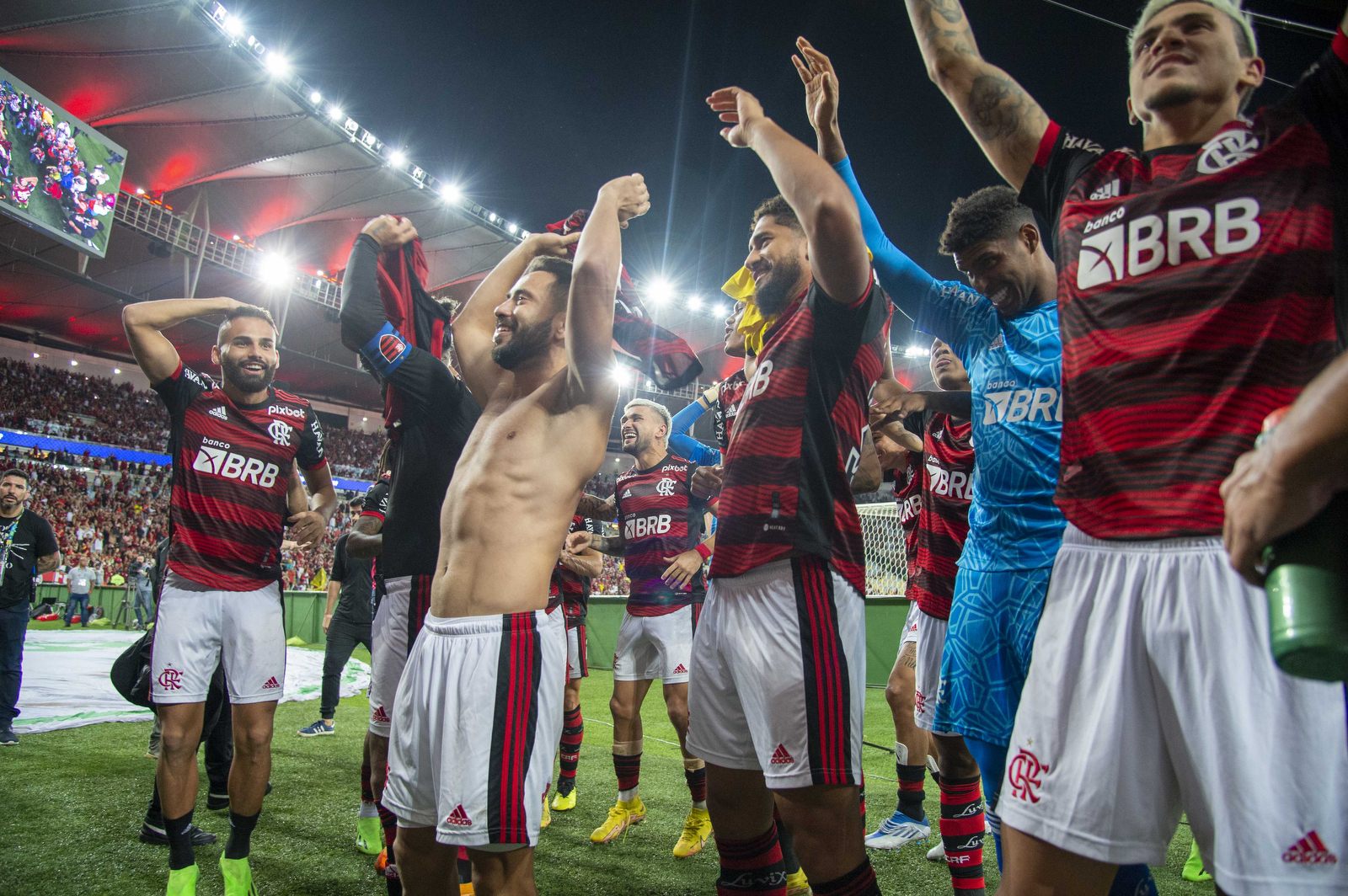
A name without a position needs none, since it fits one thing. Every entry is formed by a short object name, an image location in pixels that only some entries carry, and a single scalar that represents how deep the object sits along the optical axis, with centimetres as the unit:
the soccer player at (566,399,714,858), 424
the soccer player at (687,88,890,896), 200
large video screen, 1758
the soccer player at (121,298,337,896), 334
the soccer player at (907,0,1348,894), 114
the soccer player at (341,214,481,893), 310
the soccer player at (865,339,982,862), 365
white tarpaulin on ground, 675
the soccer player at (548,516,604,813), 471
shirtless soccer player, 205
